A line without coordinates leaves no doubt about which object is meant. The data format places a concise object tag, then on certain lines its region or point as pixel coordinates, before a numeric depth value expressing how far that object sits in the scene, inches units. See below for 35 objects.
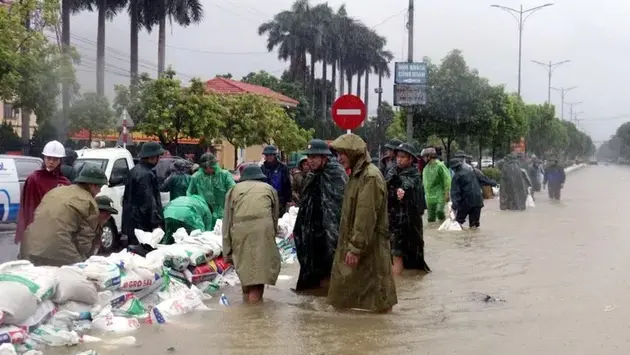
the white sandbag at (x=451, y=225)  574.2
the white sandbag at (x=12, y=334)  216.2
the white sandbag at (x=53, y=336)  231.6
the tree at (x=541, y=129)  2423.7
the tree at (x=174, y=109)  1143.6
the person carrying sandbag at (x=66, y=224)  254.1
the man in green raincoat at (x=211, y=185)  418.9
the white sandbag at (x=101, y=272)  261.6
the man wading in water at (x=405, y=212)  377.7
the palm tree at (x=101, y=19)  1408.7
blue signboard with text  948.0
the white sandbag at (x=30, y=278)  229.8
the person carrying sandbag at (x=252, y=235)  298.0
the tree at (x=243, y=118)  1425.9
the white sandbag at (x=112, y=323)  253.4
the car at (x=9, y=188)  510.9
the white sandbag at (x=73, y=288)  244.4
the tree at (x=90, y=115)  1230.3
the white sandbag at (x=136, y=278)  273.6
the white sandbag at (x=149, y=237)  334.3
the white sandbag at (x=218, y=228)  376.2
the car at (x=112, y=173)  470.6
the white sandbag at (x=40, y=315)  229.3
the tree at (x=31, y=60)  786.8
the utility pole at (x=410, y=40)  950.4
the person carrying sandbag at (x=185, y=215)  378.0
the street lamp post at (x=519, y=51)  1678.2
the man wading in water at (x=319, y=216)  323.9
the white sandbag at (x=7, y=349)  207.8
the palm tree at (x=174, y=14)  1632.6
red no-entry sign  549.6
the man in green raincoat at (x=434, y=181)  555.8
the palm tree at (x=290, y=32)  2395.4
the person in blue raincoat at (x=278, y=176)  460.8
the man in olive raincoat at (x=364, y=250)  281.9
